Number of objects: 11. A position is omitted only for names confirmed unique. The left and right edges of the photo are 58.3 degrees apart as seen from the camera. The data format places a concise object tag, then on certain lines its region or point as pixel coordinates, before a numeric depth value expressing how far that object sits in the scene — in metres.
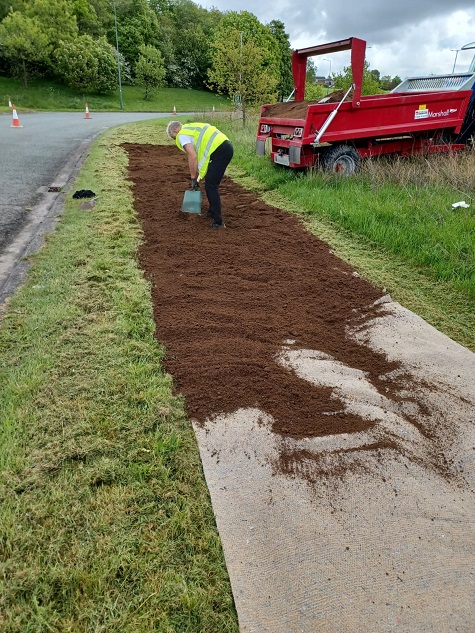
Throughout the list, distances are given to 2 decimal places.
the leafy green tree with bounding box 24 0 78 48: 38.69
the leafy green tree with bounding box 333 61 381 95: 21.06
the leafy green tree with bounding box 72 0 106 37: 44.02
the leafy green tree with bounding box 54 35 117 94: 36.62
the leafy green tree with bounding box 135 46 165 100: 41.41
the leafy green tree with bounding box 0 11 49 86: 35.34
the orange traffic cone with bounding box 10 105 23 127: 14.95
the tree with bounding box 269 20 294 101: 48.47
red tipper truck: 6.62
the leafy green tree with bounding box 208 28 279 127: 14.62
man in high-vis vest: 5.02
